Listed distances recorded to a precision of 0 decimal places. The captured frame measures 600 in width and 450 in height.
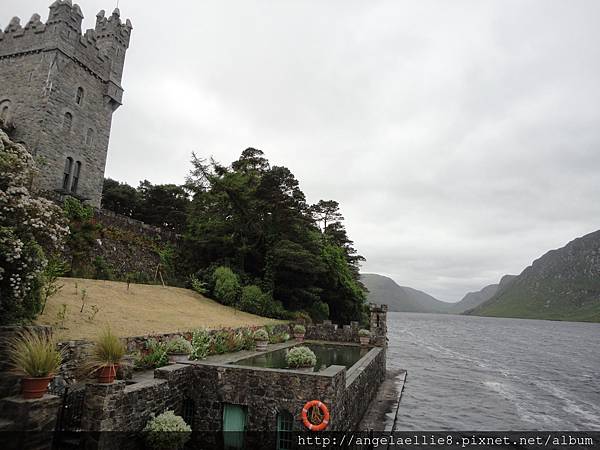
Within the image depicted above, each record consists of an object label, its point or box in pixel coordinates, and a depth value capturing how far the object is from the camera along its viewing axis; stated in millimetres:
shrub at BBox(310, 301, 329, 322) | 32572
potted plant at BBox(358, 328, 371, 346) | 23250
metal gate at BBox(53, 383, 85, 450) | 6949
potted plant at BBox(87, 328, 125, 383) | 7012
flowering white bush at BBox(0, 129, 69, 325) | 8289
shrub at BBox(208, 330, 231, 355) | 14008
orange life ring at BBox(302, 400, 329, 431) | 8164
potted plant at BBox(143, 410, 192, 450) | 7520
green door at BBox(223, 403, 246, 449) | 9062
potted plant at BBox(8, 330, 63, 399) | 6152
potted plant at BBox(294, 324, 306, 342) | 23641
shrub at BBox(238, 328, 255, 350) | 16188
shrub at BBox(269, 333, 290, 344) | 19500
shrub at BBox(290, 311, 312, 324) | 27991
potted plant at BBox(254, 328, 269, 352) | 16875
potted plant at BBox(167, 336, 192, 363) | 10969
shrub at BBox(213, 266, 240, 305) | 26188
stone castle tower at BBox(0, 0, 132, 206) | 24938
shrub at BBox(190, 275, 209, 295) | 26366
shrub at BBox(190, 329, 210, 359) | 12330
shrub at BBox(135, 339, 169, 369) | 10478
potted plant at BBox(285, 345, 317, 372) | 10531
